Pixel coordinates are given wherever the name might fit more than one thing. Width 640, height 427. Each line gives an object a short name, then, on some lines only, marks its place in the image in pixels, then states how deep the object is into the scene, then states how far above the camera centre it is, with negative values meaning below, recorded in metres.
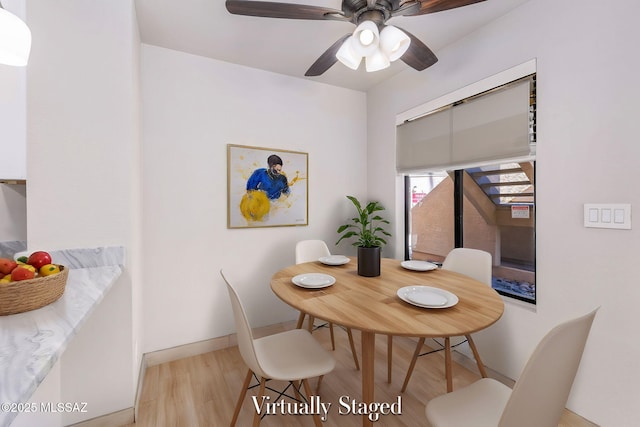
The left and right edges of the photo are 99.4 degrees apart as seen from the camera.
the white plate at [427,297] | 1.21 -0.40
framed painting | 2.56 +0.24
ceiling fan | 1.42 +1.08
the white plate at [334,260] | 2.00 -0.37
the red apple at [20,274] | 0.98 -0.23
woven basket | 0.95 -0.30
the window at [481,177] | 1.89 +0.30
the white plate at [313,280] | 1.49 -0.40
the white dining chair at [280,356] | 1.25 -0.77
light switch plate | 1.40 -0.01
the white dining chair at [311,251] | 2.46 -0.37
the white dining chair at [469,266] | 1.72 -0.40
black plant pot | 1.71 -0.32
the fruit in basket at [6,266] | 0.99 -0.20
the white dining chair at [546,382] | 0.79 -0.52
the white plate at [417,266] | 1.85 -0.38
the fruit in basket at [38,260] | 1.10 -0.20
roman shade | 1.85 +0.64
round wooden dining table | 1.05 -0.43
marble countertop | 0.62 -0.38
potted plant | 1.71 -0.21
